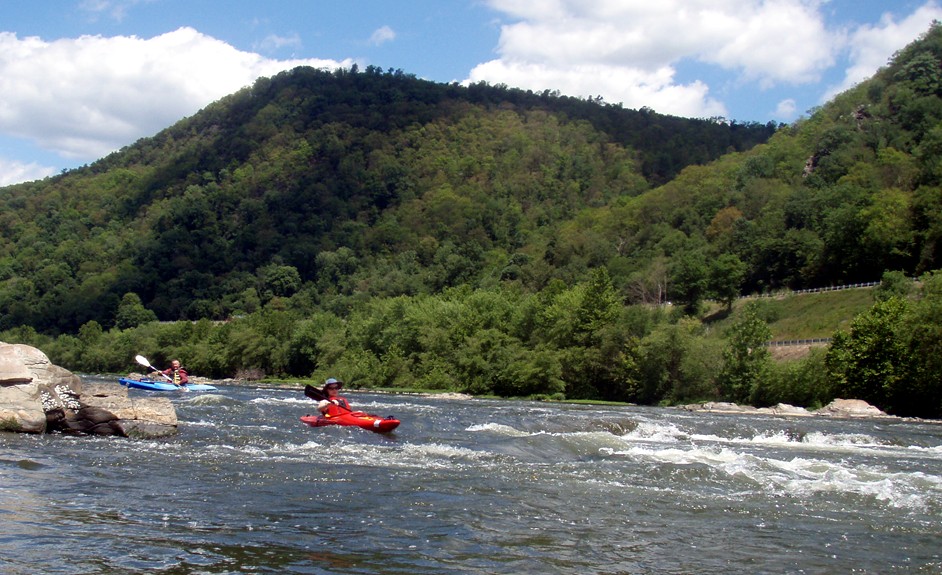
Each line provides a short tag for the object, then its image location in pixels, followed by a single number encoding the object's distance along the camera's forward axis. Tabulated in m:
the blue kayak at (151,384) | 49.97
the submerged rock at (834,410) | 49.78
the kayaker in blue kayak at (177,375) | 50.94
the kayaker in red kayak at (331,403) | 31.16
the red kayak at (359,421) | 29.08
